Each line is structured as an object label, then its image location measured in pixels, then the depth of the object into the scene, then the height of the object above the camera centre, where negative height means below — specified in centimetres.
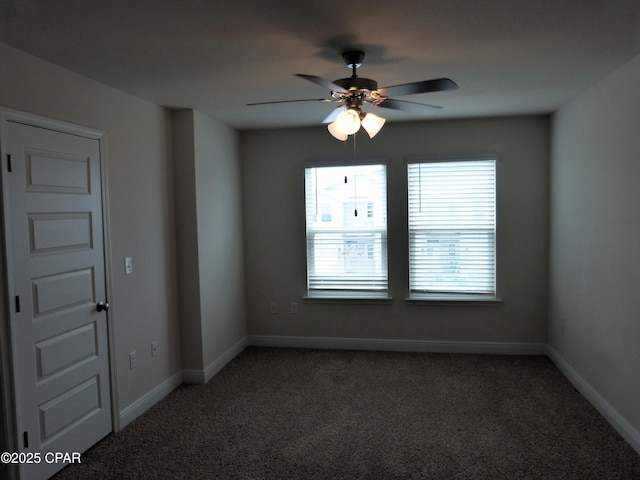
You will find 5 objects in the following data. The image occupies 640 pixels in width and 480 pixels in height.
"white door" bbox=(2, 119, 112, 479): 252 -39
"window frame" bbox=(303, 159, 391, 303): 498 -51
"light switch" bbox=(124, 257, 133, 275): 346 -30
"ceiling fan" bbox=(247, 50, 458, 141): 235 +71
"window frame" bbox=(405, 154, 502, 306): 475 -73
